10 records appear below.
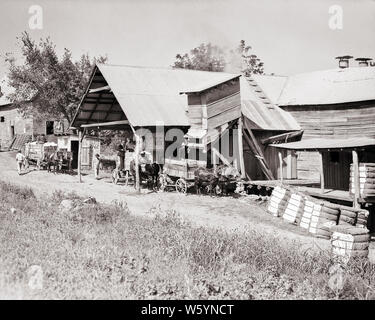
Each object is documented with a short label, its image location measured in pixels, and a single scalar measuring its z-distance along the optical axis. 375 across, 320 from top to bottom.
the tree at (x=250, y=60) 47.72
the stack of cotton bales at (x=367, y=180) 17.72
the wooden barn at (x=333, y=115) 23.86
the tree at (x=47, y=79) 32.09
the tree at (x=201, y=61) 47.22
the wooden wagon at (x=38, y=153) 28.96
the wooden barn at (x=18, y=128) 42.12
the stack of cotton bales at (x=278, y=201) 18.42
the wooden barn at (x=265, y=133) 24.69
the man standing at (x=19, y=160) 26.60
